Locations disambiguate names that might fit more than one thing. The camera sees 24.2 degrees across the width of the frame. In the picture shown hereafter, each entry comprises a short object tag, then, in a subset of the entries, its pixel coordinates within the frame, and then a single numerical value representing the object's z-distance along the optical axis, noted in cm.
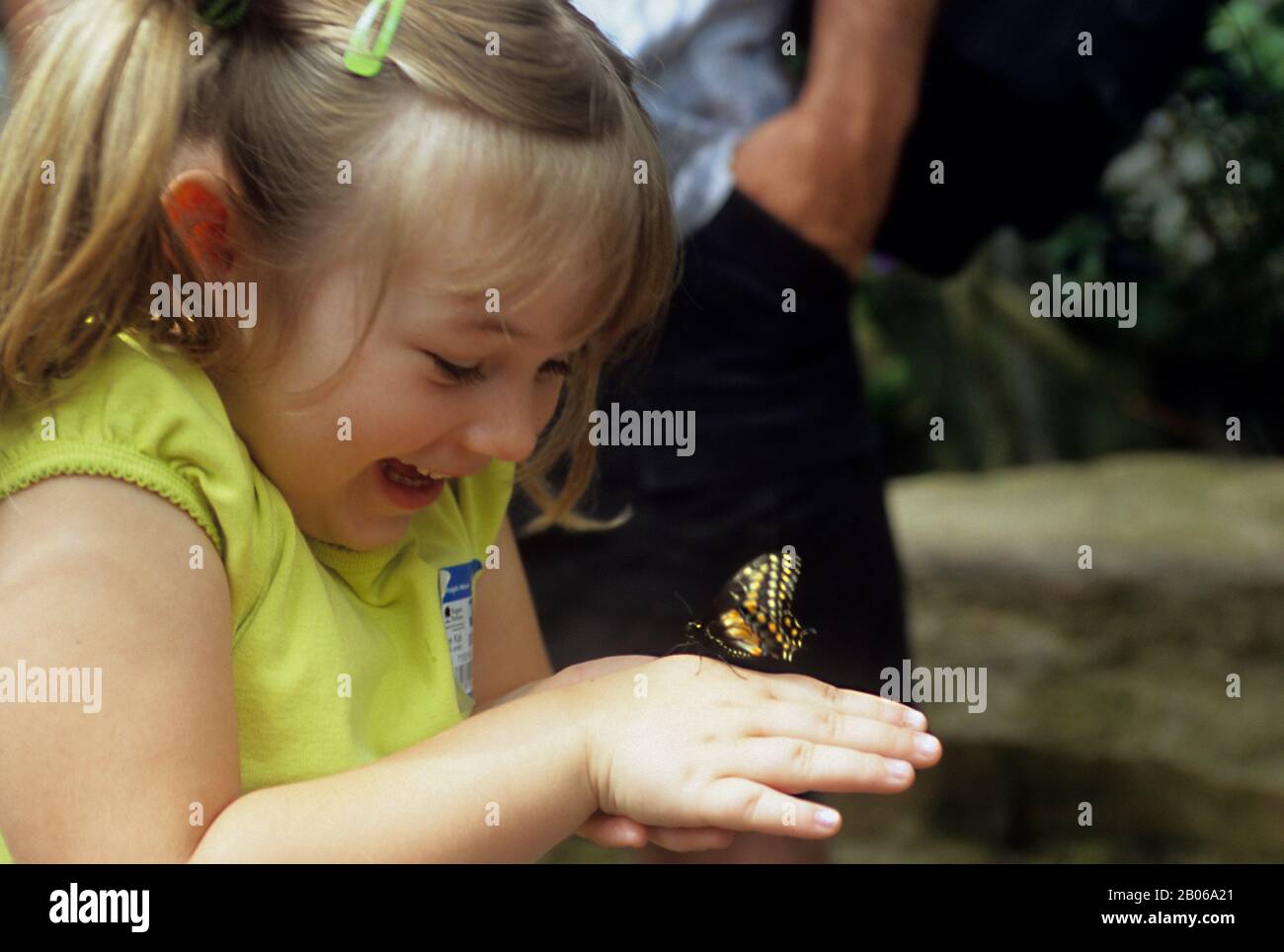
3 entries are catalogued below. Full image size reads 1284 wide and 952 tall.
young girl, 109
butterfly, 118
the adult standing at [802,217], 153
